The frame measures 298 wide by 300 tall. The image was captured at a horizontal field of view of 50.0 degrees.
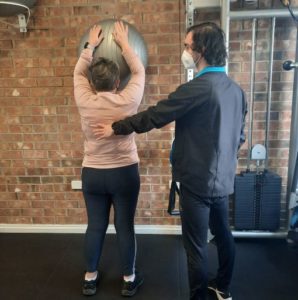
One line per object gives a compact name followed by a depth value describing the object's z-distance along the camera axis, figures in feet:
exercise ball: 6.22
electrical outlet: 9.18
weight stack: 8.23
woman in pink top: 5.78
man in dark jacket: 5.06
